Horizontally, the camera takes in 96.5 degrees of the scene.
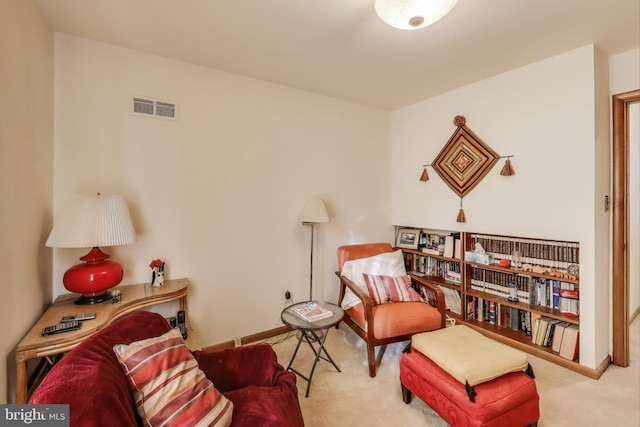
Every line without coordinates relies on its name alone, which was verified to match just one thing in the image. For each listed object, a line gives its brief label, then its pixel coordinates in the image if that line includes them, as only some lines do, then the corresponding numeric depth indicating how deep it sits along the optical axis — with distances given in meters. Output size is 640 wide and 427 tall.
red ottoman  1.45
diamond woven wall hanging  2.76
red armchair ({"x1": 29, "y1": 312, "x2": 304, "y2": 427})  0.82
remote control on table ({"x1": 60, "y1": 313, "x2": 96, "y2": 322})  1.57
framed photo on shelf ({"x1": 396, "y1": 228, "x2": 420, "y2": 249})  3.49
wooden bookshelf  2.37
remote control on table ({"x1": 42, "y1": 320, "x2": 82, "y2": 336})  1.43
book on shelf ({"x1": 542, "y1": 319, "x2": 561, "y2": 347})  2.41
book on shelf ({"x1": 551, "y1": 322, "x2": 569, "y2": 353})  2.35
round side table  1.97
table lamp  1.63
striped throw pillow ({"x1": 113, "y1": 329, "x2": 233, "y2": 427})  1.01
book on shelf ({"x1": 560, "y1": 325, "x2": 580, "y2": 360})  2.26
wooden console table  1.32
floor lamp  2.74
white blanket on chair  2.78
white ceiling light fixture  1.34
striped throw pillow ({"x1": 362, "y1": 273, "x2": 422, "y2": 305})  2.56
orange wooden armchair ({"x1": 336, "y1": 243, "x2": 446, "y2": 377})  2.22
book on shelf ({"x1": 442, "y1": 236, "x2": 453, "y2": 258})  3.10
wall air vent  2.20
